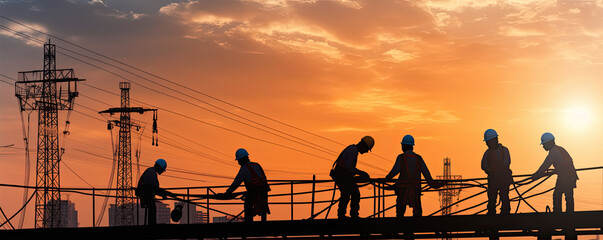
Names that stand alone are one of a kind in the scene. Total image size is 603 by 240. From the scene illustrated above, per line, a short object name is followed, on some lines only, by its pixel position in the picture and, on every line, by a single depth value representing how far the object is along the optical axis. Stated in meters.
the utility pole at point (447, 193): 103.62
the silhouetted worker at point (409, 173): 19.41
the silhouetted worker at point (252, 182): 20.66
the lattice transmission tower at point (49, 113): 80.25
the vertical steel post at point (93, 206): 22.51
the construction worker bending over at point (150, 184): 21.56
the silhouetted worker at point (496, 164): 19.50
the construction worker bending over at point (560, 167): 19.53
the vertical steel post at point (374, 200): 21.23
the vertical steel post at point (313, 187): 21.38
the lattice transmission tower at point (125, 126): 92.88
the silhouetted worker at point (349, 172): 19.34
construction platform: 20.58
